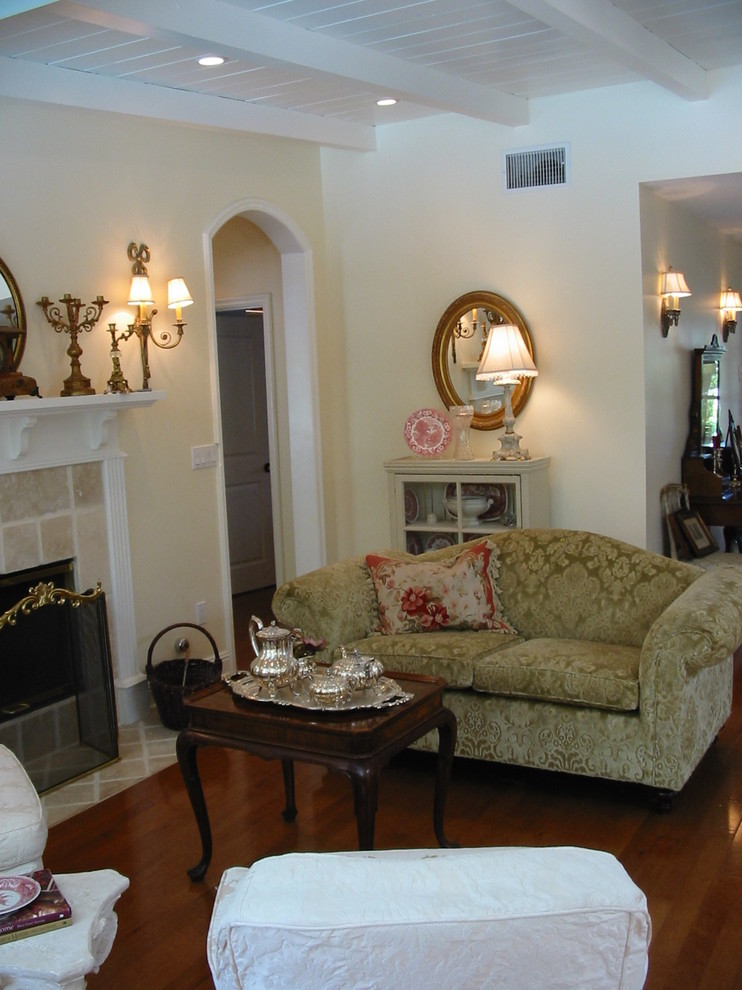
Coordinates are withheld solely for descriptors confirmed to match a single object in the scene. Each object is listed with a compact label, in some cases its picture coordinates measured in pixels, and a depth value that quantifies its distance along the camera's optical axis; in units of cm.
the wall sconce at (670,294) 551
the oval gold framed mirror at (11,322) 398
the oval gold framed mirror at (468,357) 550
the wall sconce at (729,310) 729
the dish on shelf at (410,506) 563
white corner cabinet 522
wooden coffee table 286
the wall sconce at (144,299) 455
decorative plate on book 197
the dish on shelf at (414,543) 563
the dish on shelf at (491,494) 538
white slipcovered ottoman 131
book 192
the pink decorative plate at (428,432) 552
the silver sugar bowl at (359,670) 311
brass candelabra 420
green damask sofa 345
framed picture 575
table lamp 520
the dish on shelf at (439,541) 555
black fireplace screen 396
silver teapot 316
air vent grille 521
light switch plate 502
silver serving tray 302
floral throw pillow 411
